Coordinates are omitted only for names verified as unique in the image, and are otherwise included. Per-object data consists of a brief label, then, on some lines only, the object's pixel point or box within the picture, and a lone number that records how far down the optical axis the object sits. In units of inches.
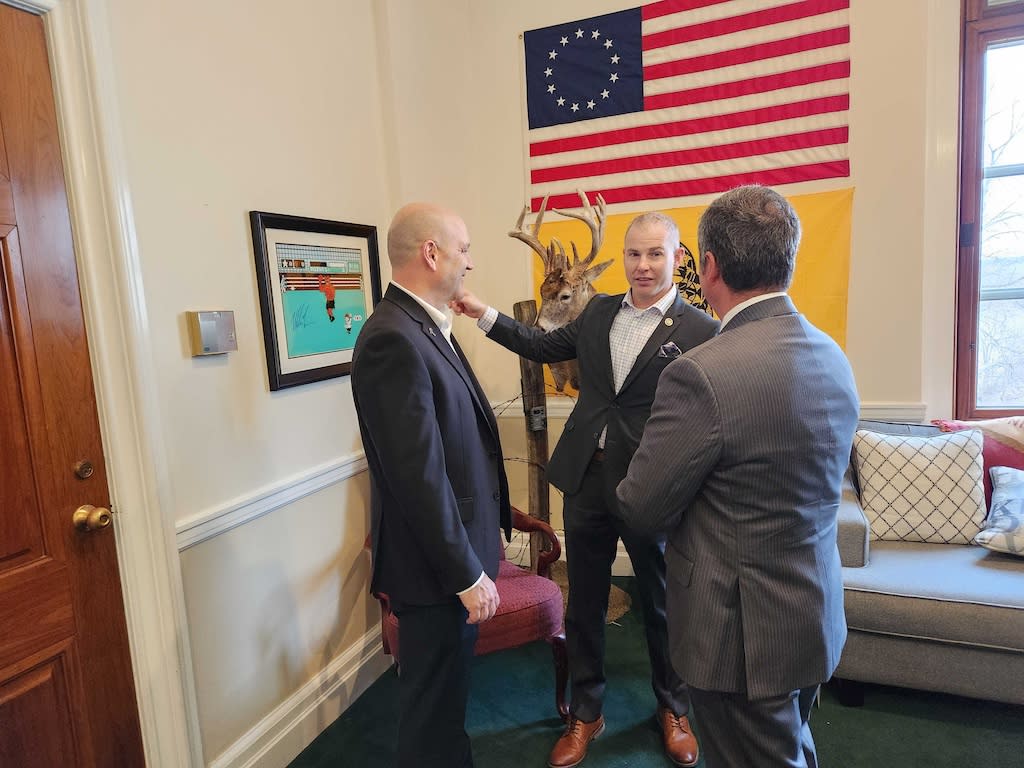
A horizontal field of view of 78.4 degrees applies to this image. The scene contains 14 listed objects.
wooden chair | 83.1
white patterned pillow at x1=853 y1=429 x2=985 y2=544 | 94.3
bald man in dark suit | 55.1
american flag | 112.6
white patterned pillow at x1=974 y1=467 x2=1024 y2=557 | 86.3
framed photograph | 81.2
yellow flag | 113.7
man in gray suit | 44.9
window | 109.1
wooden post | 111.5
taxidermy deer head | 103.9
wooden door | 55.5
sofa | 79.4
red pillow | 99.0
